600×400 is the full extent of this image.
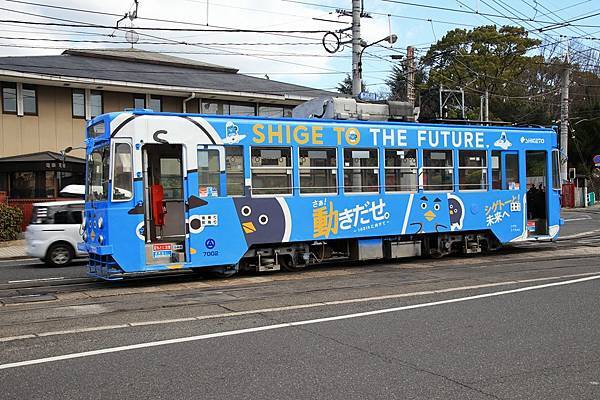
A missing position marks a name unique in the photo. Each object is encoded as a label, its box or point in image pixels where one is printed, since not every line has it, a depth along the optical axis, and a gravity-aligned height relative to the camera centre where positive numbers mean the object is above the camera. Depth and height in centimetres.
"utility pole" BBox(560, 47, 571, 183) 3834 +485
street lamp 2158 +453
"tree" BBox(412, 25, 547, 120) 5350 +1163
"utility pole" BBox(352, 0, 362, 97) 2161 +551
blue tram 1093 +14
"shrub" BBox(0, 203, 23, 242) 2283 -66
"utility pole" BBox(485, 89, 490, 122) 4359 +656
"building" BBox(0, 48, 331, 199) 2517 +484
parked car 1603 -76
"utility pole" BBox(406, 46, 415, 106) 2990 +654
